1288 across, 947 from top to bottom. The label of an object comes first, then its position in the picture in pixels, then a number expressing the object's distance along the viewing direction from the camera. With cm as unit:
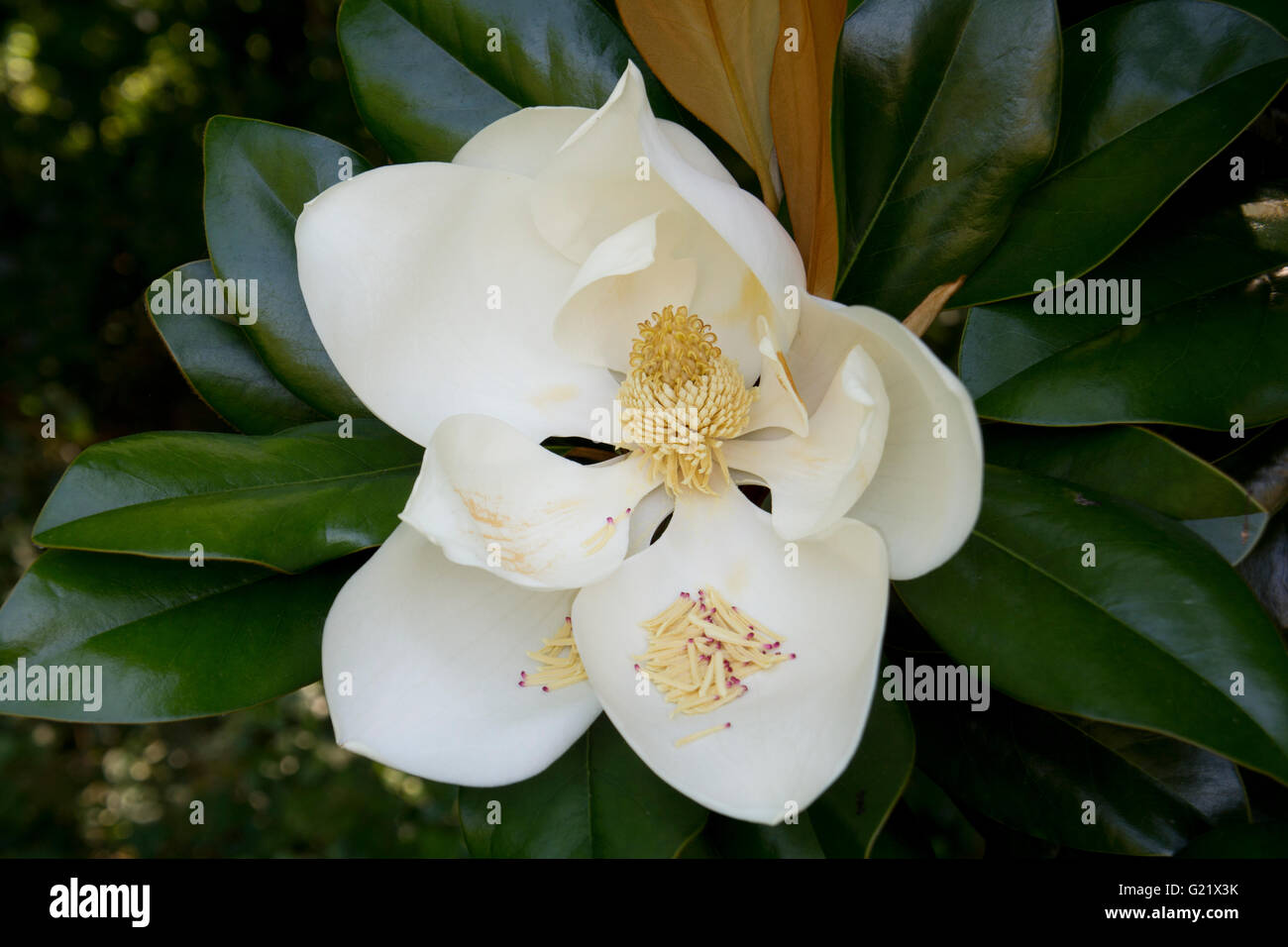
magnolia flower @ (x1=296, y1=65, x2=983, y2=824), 45
